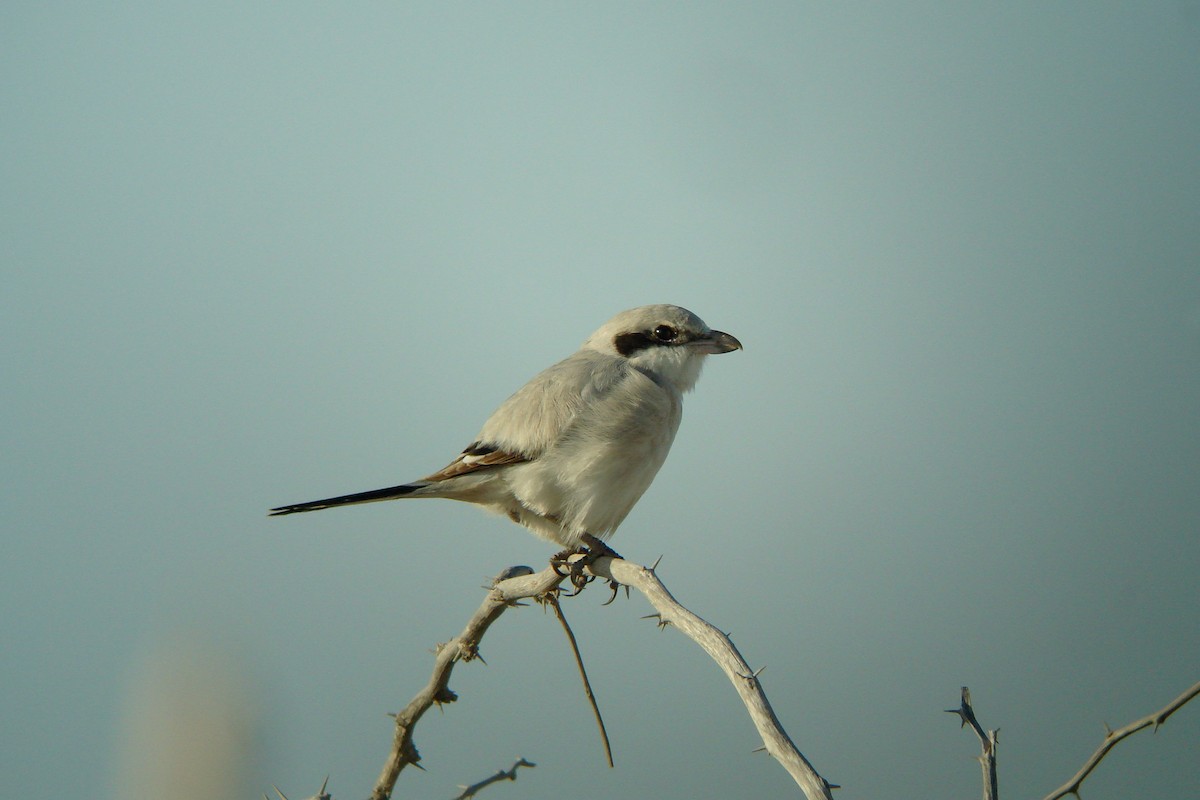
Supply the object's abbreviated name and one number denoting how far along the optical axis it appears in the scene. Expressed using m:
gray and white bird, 5.51
